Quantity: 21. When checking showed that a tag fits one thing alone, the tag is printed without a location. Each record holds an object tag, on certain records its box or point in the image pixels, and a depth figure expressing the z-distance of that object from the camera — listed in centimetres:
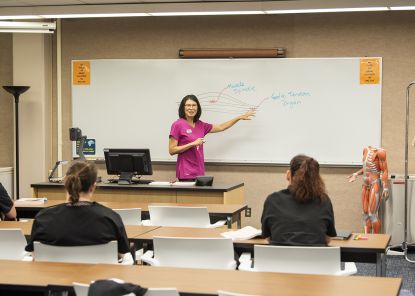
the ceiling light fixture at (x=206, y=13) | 804
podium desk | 709
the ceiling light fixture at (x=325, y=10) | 771
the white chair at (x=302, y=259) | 371
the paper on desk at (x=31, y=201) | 643
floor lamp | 895
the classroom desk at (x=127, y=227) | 473
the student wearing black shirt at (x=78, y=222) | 383
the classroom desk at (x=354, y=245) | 425
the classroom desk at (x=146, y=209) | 577
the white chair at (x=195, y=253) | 406
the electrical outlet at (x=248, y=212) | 811
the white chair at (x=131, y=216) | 551
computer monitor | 755
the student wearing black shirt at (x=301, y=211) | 407
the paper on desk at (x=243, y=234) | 454
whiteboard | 837
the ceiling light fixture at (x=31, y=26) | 761
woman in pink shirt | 792
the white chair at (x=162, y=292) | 269
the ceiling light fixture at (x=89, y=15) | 823
